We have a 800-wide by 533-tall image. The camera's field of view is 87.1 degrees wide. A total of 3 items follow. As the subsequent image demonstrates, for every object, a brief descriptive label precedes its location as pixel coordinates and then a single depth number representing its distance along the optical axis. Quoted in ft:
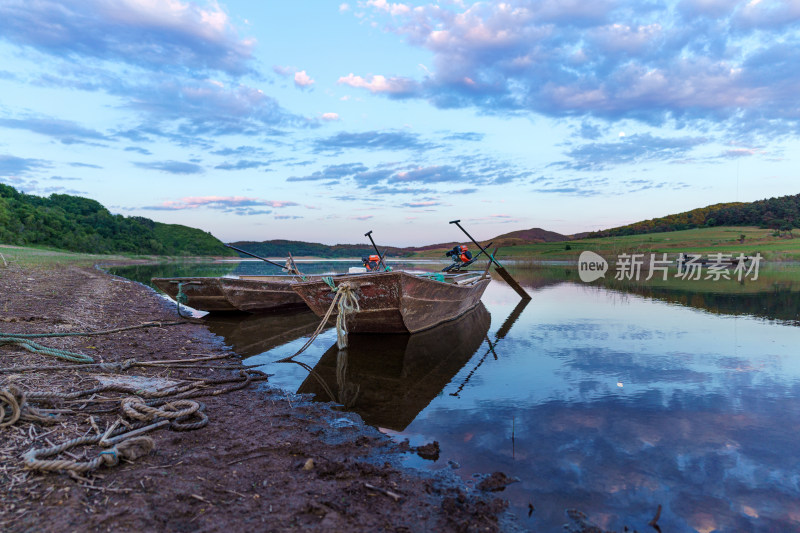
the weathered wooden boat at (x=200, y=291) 48.35
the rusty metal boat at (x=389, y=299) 32.60
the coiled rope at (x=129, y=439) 10.85
